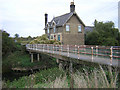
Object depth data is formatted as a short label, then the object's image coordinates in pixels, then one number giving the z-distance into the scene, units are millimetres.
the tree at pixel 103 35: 31056
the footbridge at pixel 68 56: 8586
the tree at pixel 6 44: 27892
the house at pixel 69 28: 28734
